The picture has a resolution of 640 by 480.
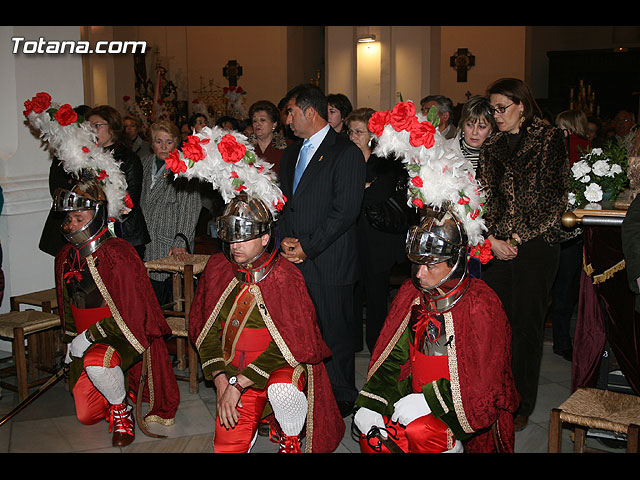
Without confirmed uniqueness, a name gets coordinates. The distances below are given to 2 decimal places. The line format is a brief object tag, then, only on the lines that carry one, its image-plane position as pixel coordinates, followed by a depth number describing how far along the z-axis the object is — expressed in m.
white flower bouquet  3.68
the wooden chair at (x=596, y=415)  2.83
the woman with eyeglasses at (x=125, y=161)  5.04
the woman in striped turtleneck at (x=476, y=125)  4.00
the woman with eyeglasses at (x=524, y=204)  3.63
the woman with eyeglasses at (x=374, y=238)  4.76
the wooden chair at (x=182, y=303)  4.62
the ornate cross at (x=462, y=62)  15.34
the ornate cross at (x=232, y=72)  14.94
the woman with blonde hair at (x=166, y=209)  5.30
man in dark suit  3.93
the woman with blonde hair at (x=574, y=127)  5.67
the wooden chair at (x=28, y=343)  4.48
